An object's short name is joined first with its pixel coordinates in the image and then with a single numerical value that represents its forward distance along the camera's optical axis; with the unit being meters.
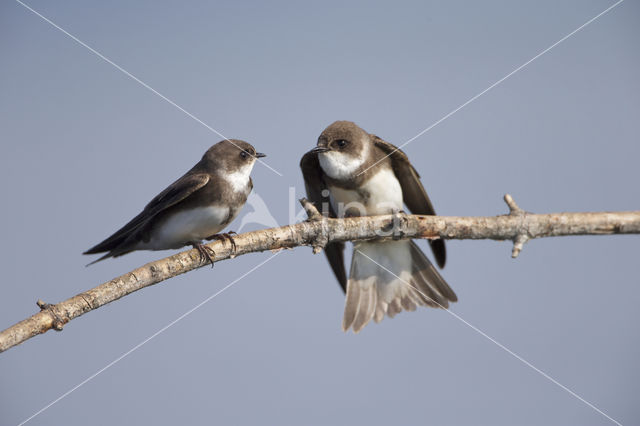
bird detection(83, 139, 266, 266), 9.34
